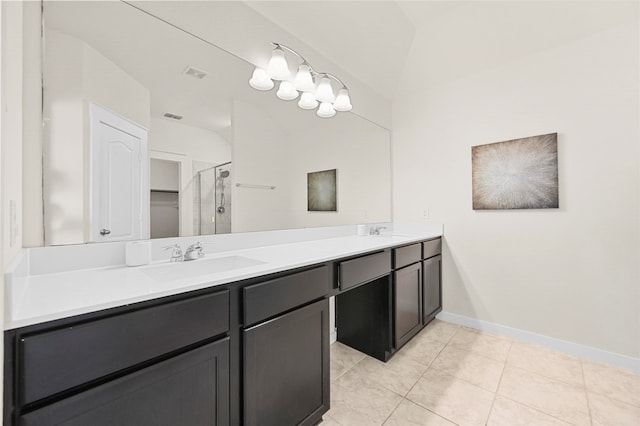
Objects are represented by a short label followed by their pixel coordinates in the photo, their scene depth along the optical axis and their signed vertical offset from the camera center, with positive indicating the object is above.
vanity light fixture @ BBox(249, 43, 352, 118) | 1.78 +0.93
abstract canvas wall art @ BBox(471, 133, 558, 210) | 2.08 +0.31
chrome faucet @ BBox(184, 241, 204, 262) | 1.35 -0.18
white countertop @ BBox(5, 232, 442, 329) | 0.66 -0.22
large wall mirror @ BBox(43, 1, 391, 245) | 1.09 +0.41
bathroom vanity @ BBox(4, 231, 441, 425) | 0.64 -0.41
